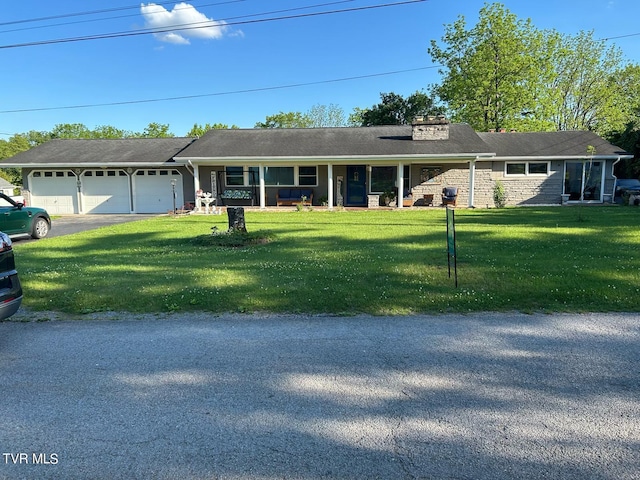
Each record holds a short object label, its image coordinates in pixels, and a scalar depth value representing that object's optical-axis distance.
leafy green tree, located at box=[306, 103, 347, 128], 52.78
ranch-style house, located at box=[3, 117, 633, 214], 20.78
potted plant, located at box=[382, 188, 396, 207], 20.50
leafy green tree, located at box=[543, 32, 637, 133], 35.00
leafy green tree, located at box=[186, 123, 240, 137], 56.13
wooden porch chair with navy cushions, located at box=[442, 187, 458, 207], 20.03
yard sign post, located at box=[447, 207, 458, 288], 5.96
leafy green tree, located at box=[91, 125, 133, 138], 56.50
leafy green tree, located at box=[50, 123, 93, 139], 57.91
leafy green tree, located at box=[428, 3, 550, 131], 31.41
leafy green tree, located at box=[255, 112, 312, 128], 54.62
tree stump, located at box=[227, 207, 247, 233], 10.74
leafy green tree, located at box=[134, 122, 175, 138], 56.84
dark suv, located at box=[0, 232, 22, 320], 3.93
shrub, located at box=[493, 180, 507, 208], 21.09
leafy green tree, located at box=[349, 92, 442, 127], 38.25
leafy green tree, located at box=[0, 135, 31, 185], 58.63
